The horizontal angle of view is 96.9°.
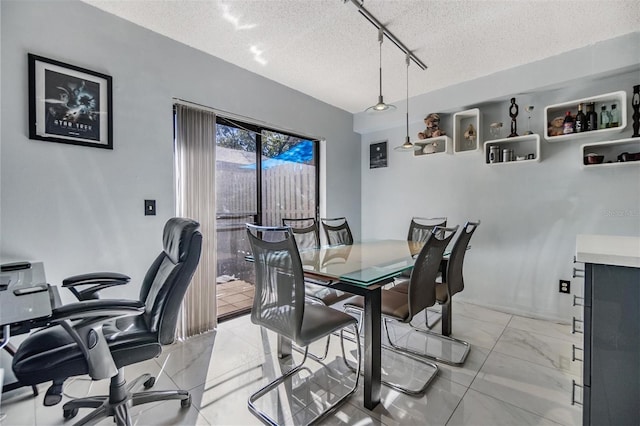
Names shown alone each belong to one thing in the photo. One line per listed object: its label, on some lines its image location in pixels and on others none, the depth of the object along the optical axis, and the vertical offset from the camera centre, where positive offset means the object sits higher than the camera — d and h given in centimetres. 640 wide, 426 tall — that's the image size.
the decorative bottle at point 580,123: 252 +78
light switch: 225 +3
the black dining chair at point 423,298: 174 -62
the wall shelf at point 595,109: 238 +94
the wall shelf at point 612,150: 236 +54
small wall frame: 410 +82
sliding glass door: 293 +22
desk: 97 -37
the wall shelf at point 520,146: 279 +68
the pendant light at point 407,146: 291 +67
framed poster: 179 +72
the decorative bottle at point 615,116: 245 +83
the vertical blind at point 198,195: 247 +14
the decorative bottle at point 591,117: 251 +83
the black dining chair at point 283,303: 147 -51
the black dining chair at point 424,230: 302 -22
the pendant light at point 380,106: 219 +85
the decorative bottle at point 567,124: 259 +79
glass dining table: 160 -40
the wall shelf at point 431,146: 342 +81
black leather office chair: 116 -61
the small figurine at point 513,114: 299 +102
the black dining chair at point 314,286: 221 -66
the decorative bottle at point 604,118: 249 +81
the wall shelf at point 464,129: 318 +94
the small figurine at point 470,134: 324 +88
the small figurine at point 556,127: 267 +79
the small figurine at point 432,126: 346 +104
